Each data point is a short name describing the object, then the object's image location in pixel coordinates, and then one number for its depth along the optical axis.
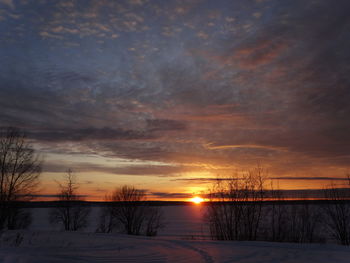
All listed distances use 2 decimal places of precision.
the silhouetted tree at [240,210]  31.70
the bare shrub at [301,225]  38.03
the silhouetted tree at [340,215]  35.72
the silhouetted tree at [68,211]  53.47
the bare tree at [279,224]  35.36
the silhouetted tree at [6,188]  27.92
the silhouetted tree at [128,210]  49.97
